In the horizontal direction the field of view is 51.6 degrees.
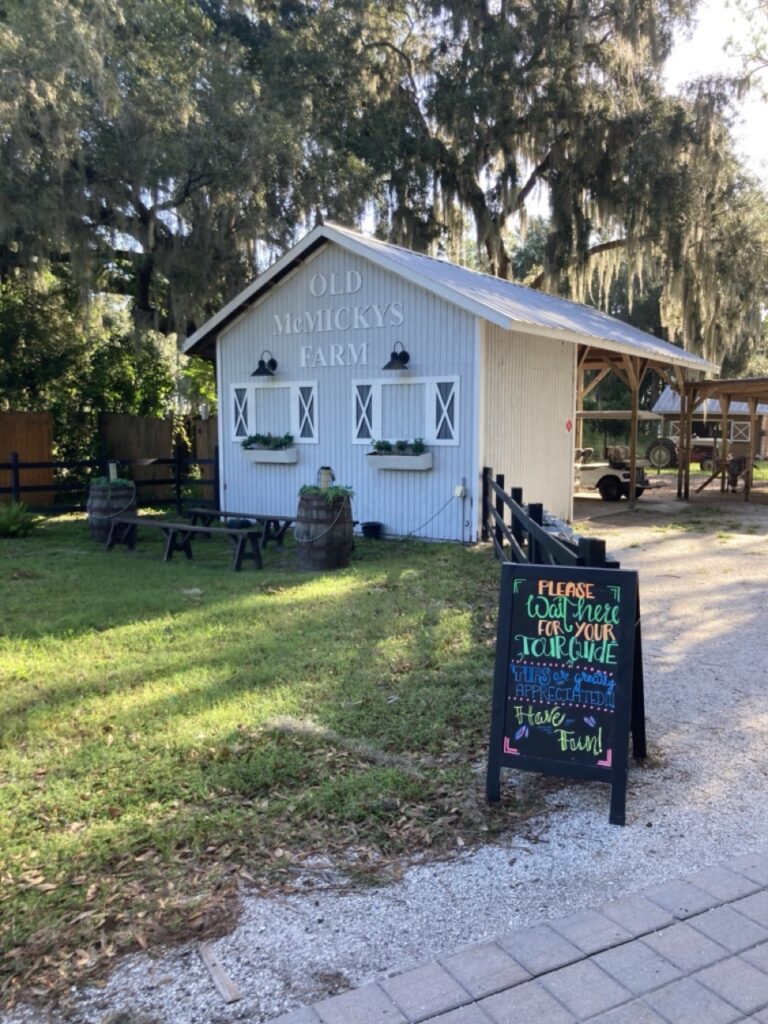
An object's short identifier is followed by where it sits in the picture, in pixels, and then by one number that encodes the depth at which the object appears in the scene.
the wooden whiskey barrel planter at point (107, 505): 11.07
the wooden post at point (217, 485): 13.66
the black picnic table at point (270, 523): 10.42
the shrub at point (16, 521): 11.66
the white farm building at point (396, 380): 10.40
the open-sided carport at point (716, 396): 15.98
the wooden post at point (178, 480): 14.12
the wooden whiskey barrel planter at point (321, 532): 8.84
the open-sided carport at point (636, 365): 13.98
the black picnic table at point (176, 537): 8.98
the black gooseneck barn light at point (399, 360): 10.73
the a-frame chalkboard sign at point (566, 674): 3.22
